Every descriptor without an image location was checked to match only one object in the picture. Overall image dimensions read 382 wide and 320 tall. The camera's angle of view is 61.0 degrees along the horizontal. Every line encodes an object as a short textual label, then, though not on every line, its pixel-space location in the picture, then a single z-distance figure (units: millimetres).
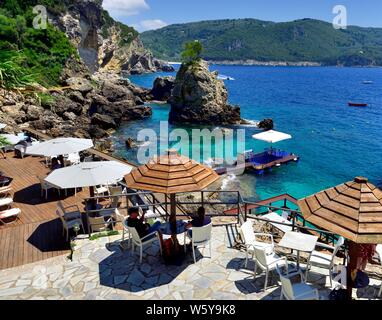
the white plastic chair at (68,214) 10051
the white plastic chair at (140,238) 8078
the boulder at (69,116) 45500
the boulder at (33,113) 37044
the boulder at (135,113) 55228
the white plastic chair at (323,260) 7246
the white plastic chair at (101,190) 13219
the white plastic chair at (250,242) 7871
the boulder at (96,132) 40250
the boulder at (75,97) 51812
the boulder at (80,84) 56284
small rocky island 52812
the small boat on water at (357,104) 80750
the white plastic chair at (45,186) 13078
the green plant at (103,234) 9750
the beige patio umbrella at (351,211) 5292
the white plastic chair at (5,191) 12230
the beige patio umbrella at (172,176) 7168
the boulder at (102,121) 44875
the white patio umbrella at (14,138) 17281
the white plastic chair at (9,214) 10904
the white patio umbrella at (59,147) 12570
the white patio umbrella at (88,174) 9562
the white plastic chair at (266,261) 7070
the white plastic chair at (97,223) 9953
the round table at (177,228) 8336
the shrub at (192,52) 54944
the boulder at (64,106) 45244
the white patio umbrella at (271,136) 30806
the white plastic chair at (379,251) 7243
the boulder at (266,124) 49094
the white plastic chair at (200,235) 7896
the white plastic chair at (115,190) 12914
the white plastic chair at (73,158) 17531
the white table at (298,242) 7295
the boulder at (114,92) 60812
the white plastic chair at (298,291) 6242
